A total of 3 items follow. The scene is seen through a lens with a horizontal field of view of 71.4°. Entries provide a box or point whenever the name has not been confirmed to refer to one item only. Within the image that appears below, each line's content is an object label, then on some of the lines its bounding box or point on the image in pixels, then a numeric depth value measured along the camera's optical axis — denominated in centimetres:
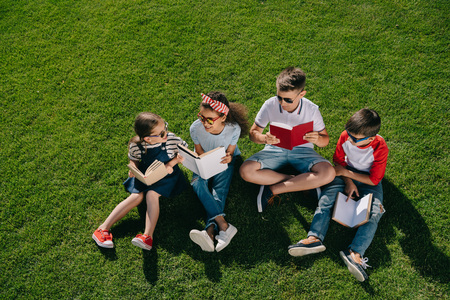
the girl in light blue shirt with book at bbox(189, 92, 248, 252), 392
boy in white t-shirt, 401
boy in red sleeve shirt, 384
